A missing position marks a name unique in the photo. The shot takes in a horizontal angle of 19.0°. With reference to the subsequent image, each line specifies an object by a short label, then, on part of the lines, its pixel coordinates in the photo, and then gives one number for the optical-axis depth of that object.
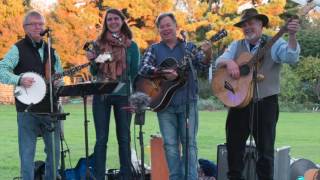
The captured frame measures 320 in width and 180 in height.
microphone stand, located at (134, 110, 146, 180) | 10.16
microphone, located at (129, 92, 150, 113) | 10.27
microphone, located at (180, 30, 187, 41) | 10.40
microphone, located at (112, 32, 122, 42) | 11.13
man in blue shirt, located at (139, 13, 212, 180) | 10.54
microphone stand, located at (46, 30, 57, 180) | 10.28
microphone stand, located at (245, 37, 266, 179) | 9.82
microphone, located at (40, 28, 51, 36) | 10.34
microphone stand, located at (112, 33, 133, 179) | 11.13
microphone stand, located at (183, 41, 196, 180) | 10.19
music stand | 9.83
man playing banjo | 10.62
